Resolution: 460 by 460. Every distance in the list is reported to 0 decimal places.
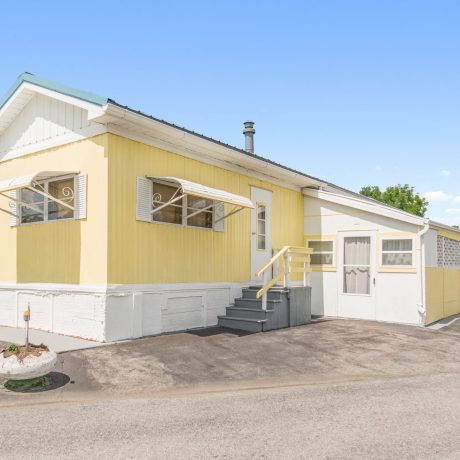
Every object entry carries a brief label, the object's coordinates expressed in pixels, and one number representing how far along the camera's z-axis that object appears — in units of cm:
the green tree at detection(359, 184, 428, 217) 4094
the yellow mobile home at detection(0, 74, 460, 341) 838
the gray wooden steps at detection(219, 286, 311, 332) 966
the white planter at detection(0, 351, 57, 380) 547
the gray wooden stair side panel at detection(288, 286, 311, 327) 1047
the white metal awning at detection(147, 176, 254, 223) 848
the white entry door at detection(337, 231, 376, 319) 1203
